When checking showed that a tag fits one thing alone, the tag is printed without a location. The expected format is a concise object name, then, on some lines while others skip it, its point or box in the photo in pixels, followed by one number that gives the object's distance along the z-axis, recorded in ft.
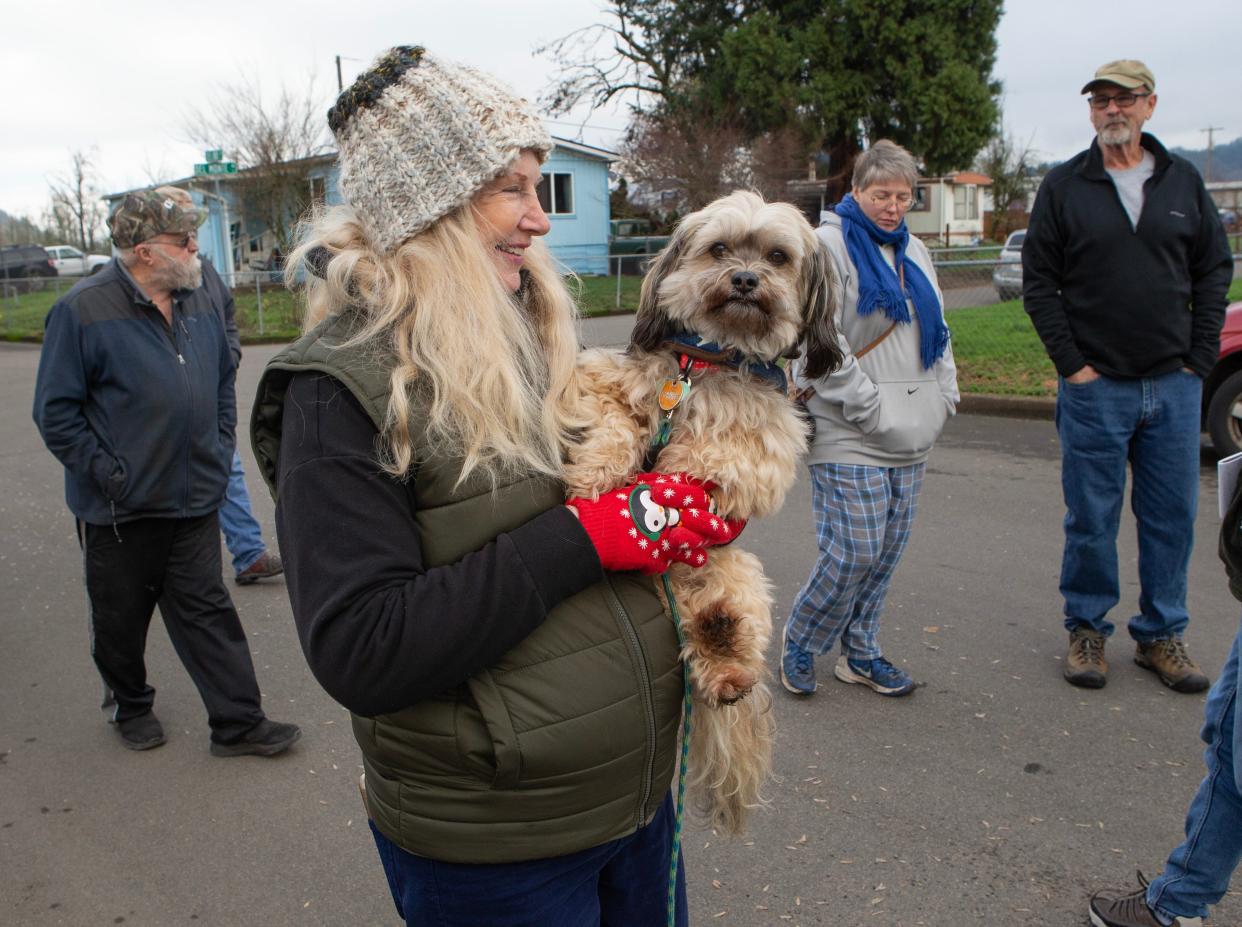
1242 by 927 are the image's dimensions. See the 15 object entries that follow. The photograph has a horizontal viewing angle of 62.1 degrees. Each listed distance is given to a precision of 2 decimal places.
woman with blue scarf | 13.26
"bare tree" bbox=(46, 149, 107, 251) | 174.60
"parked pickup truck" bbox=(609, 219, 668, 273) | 109.09
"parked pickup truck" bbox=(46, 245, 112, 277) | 138.17
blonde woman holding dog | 4.85
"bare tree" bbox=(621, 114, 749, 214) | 96.84
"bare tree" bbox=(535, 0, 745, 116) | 107.14
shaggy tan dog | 6.24
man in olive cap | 14.30
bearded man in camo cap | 13.19
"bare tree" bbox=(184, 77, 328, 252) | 93.81
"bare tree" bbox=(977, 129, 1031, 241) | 173.88
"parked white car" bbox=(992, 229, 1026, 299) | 57.93
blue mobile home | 109.29
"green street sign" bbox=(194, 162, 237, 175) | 52.24
